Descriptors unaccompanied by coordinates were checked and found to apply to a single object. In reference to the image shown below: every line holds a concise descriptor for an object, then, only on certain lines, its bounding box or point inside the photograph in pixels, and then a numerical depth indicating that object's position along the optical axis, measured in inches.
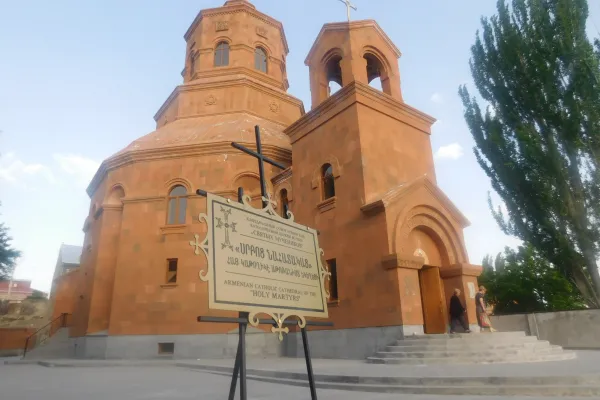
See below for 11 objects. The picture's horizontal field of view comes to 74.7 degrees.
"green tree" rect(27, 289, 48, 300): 1717.2
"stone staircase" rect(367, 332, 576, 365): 326.0
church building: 443.8
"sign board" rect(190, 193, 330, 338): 147.1
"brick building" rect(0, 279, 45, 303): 2197.8
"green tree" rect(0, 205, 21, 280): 582.7
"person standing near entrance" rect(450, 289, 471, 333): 413.7
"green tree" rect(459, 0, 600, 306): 510.0
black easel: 139.4
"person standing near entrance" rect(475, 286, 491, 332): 417.9
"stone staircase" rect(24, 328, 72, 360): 641.6
